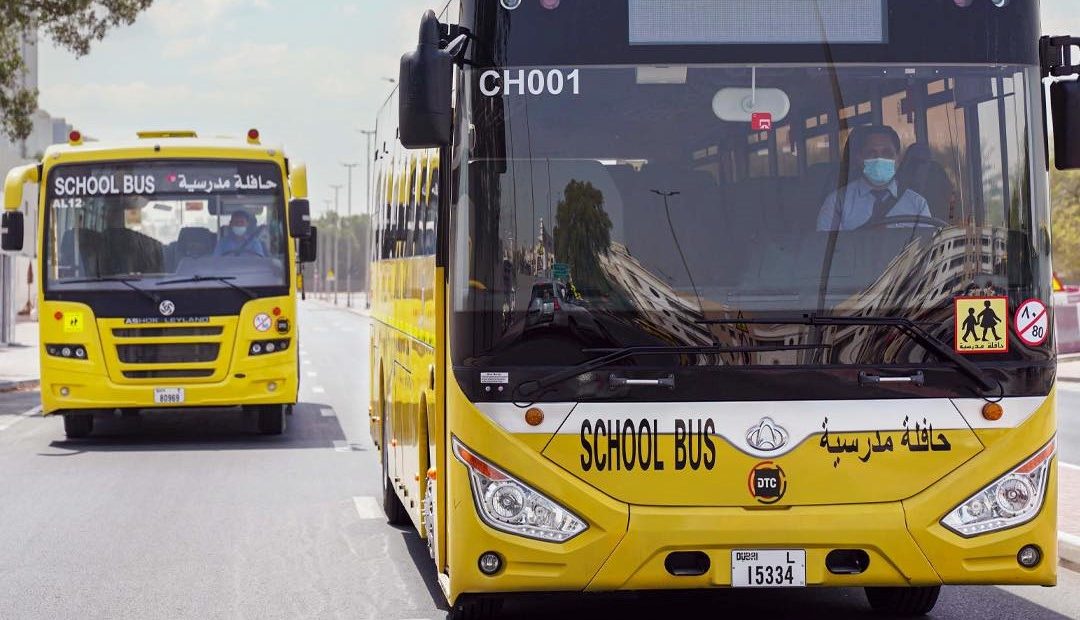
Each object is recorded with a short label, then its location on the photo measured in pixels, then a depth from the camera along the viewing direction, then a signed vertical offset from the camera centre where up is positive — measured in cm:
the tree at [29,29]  4968 +655
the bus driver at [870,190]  1143 +77
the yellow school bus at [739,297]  1119 +36
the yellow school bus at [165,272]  2882 +133
